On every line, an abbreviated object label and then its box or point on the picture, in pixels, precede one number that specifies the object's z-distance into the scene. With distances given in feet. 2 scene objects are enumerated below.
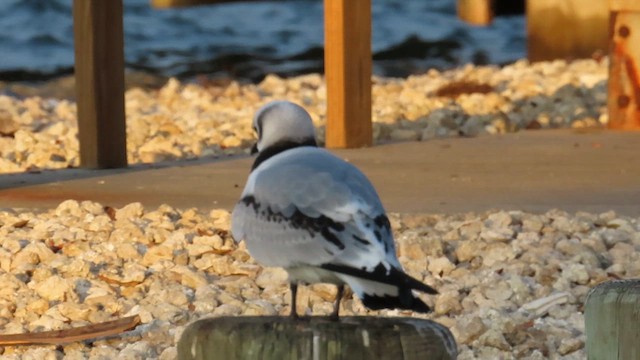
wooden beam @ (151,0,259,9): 152.66
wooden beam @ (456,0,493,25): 137.90
